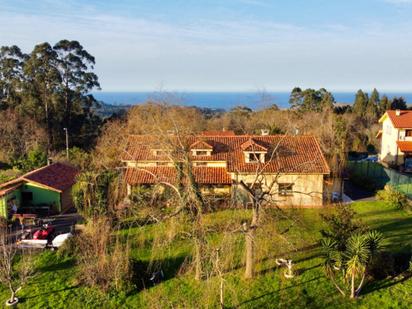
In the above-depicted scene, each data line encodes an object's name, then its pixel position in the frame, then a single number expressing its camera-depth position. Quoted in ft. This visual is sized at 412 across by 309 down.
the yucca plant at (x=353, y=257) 47.57
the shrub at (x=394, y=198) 83.05
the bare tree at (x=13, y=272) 49.06
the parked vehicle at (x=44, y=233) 65.40
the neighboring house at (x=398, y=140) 125.18
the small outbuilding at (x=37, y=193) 80.58
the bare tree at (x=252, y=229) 49.52
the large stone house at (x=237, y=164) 85.40
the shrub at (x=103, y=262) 51.34
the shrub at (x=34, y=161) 109.70
